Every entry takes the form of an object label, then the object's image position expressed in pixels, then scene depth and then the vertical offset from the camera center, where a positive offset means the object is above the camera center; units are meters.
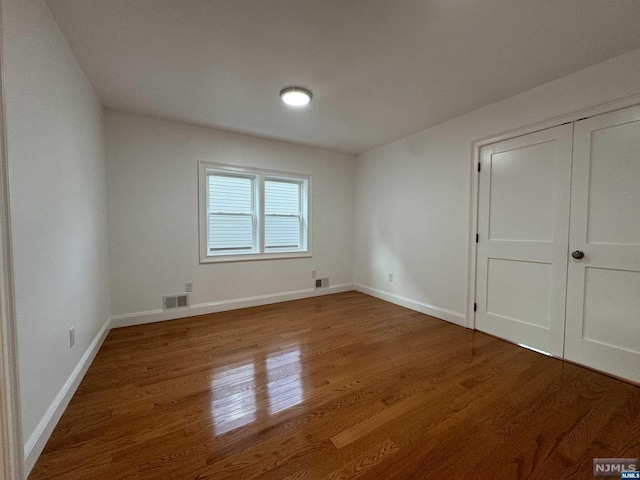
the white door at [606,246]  1.90 -0.10
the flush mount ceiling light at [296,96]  2.40 +1.32
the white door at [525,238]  2.26 -0.05
